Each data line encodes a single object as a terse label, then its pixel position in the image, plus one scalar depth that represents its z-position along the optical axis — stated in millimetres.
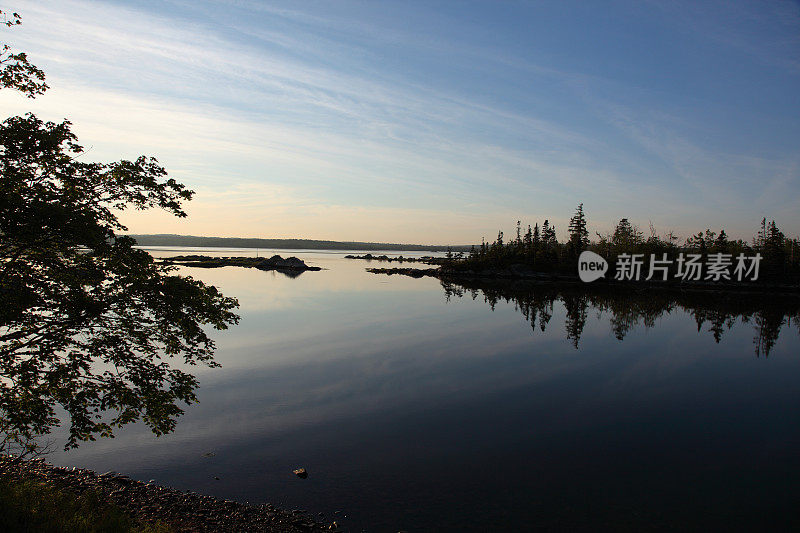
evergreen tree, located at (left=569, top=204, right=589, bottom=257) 148000
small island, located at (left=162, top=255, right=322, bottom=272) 150375
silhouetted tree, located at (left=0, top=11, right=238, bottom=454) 11844
